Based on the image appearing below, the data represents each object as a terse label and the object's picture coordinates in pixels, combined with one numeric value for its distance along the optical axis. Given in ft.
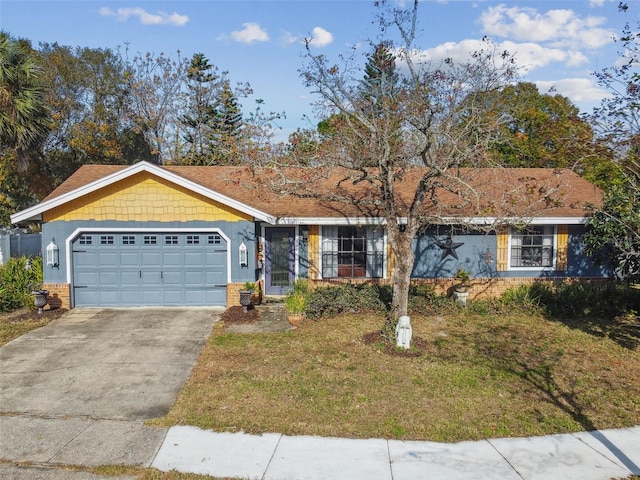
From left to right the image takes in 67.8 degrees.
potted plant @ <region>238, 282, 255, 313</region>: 41.06
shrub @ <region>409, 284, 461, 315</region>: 42.16
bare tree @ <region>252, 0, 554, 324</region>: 33.12
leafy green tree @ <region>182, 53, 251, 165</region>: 101.14
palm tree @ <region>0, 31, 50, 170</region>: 49.90
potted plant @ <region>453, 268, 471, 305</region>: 44.80
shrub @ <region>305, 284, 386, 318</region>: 40.32
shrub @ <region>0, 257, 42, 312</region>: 42.86
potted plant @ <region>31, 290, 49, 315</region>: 40.75
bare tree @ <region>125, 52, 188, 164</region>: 100.89
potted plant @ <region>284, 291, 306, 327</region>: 38.65
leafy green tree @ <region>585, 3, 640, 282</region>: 35.06
